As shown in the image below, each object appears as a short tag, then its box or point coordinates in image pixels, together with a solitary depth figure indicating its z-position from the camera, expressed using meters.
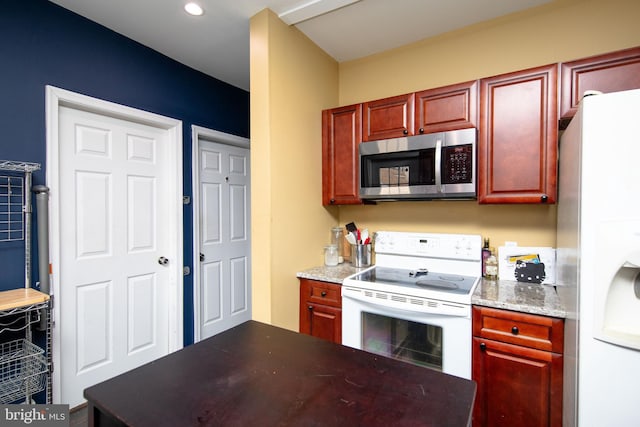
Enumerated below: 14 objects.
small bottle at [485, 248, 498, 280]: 2.02
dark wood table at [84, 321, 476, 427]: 0.67
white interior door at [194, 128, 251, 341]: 2.81
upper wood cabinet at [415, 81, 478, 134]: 1.89
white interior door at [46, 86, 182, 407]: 2.00
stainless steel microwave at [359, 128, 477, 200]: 1.88
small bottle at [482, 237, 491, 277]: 2.05
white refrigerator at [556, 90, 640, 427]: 1.08
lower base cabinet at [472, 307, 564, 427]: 1.45
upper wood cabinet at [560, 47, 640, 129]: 1.52
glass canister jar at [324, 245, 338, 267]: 2.41
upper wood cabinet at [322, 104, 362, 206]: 2.30
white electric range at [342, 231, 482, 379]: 1.64
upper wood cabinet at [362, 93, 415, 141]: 2.09
